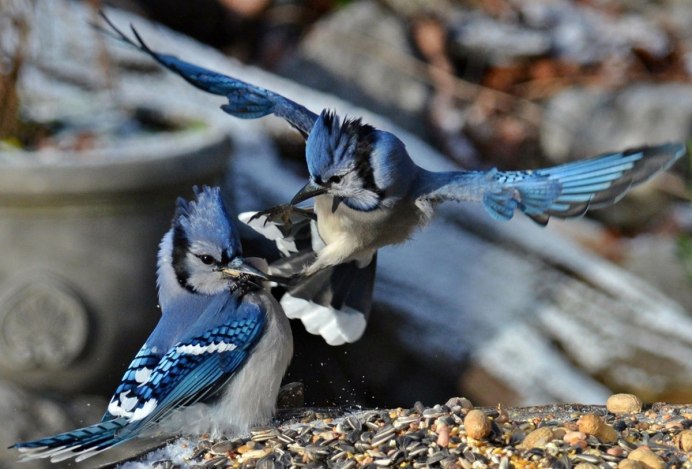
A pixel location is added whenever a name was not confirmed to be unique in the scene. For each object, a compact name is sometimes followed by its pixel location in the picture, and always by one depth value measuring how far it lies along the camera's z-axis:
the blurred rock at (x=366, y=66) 8.67
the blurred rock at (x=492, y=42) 9.14
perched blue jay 3.10
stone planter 5.31
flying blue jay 3.39
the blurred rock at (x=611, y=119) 8.59
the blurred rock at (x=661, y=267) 7.57
